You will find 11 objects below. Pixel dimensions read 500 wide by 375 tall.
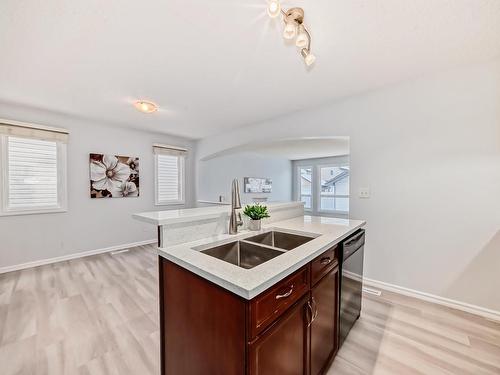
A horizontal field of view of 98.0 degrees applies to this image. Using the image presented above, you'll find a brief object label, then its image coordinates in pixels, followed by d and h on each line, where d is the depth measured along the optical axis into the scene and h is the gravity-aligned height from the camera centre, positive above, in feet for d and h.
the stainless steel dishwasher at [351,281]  5.33 -2.55
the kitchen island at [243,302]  2.96 -1.89
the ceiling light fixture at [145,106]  9.26 +3.45
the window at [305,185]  24.65 +0.07
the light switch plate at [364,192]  9.04 -0.29
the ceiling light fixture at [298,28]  4.48 +3.52
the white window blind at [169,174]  15.64 +0.87
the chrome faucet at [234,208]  5.46 -0.56
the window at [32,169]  10.22 +0.85
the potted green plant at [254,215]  6.00 -0.81
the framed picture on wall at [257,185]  20.33 +0.07
